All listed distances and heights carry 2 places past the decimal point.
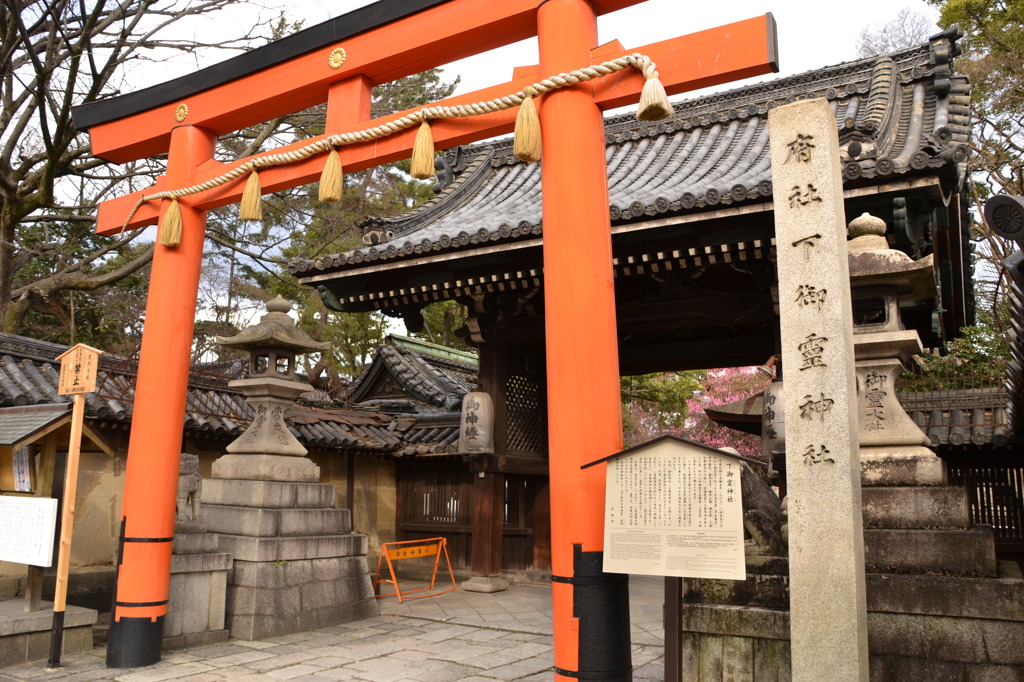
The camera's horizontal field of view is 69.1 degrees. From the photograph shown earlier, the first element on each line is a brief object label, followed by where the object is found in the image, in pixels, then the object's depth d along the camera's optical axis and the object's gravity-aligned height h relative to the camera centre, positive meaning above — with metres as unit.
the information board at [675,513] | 3.50 -0.18
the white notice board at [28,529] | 5.93 -0.48
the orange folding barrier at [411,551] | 9.01 -0.97
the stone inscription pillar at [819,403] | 3.21 +0.35
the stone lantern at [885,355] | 4.48 +0.78
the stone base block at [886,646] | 3.92 -0.90
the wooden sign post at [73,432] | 5.85 +0.31
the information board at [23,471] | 6.39 -0.01
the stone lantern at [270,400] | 7.94 +0.80
